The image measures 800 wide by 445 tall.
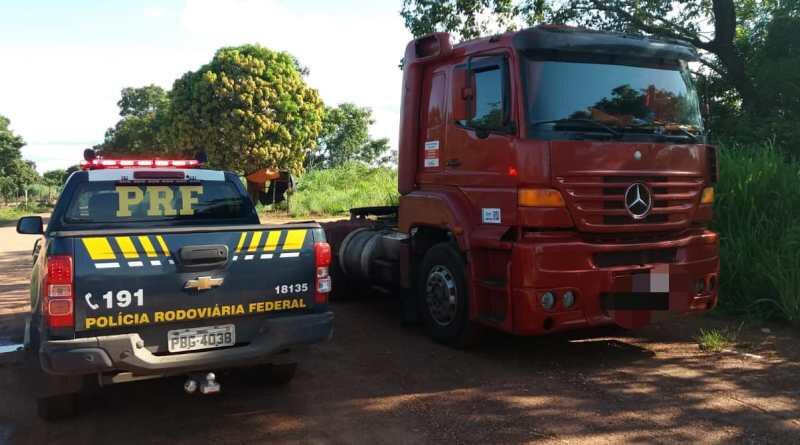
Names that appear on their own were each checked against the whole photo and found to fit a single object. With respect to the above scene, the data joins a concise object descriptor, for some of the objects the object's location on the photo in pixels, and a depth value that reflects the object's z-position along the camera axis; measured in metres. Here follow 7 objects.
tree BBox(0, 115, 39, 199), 39.84
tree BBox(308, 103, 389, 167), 43.41
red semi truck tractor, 5.07
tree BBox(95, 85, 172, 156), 41.62
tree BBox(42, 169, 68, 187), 63.97
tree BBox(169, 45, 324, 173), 24.91
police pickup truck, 3.58
